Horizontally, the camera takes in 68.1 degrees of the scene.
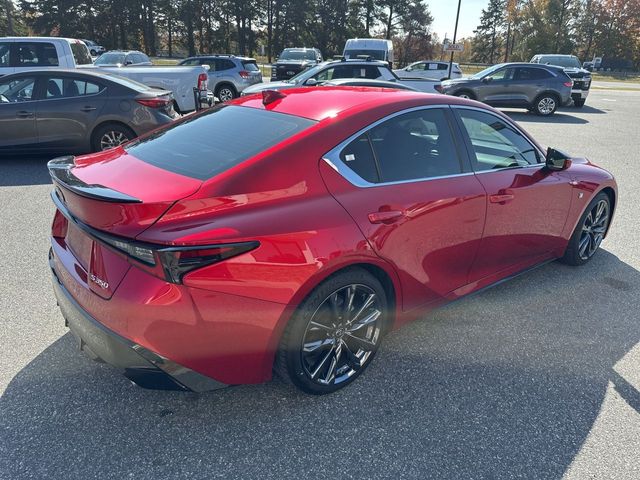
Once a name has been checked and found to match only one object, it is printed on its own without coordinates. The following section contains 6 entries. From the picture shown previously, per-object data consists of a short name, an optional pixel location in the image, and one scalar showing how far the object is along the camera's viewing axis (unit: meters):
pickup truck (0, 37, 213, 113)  10.41
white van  19.50
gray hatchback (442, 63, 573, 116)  15.45
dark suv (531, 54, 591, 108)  17.59
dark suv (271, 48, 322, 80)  19.05
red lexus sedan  2.04
